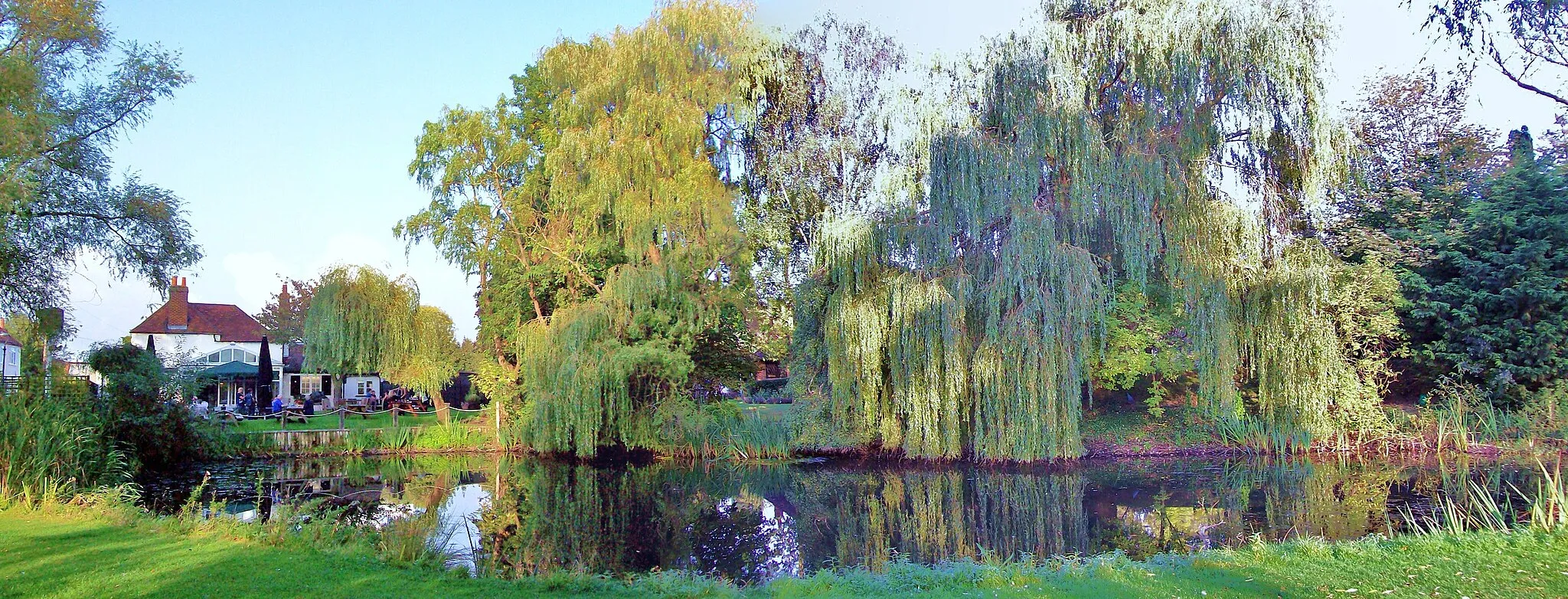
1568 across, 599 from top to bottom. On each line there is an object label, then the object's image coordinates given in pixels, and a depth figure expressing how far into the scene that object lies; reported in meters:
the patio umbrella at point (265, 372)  24.72
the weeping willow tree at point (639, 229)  18.39
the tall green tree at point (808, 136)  20.70
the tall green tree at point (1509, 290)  17.97
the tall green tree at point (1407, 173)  19.38
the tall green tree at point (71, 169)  10.95
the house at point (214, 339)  29.41
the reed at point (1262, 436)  17.88
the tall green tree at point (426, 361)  21.94
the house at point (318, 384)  33.78
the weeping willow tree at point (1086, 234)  15.55
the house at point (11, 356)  25.38
